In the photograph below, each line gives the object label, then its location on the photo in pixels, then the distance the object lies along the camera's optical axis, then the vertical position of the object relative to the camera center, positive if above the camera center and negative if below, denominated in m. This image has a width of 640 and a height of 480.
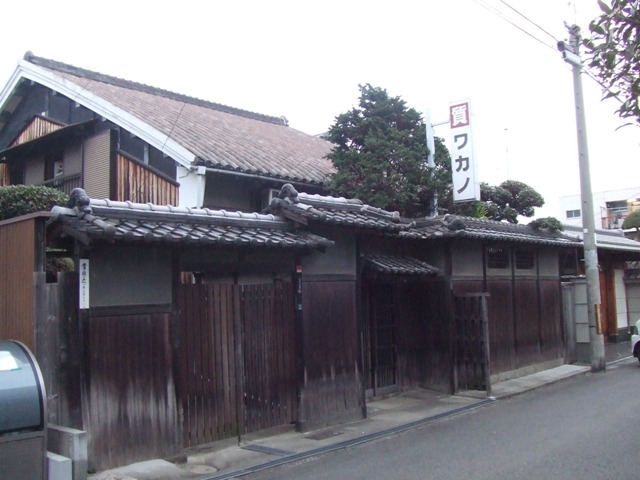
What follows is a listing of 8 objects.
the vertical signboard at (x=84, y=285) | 7.91 +0.18
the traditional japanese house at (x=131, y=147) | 13.46 +3.65
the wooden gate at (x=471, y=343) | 13.92 -1.28
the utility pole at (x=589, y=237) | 17.91 +1.29
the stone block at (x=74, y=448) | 6.95 -1.64
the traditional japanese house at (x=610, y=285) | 19.66 -0.10
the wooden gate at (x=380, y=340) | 13.75 -1.14
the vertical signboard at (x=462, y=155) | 15.15 +3.19
